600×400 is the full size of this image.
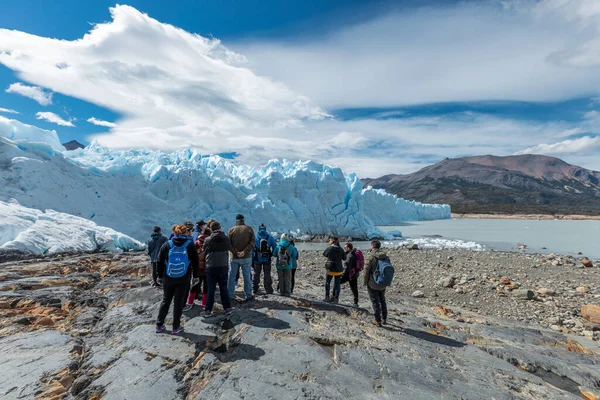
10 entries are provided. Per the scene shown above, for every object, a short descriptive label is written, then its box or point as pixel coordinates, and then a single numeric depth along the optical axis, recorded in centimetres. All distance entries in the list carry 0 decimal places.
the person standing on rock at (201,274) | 580
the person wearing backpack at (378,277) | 520
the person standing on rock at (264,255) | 679
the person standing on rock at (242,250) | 582
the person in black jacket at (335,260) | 668
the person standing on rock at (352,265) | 673
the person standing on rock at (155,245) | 705
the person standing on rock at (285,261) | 672
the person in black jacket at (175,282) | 443
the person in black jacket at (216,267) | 518
